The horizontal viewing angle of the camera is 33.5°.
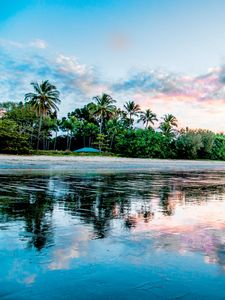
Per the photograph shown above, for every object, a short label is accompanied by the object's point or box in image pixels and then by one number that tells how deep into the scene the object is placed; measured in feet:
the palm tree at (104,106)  266.36
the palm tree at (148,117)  329.93
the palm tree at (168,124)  314.55
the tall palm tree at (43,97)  217.15
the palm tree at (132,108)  313.73
